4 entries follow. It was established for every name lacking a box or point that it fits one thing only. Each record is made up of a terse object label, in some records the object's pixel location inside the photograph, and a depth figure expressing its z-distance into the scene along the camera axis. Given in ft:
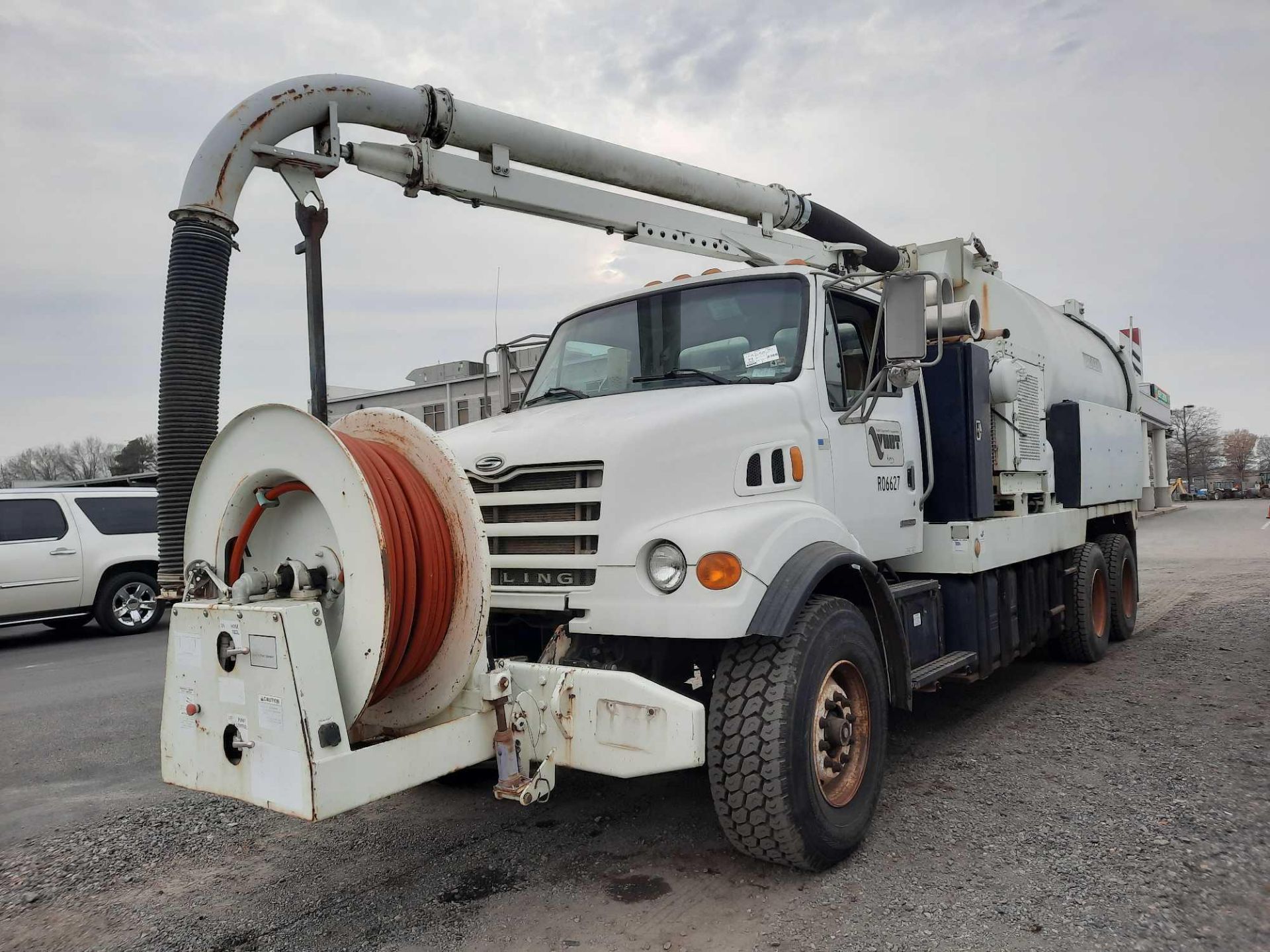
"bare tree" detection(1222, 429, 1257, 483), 329.11
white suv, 35.55
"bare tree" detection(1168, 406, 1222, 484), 258.37
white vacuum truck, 10.02
